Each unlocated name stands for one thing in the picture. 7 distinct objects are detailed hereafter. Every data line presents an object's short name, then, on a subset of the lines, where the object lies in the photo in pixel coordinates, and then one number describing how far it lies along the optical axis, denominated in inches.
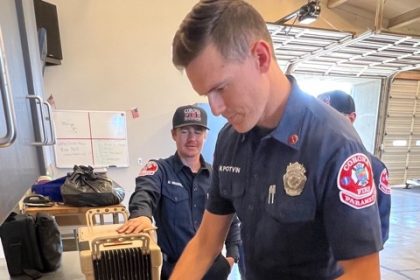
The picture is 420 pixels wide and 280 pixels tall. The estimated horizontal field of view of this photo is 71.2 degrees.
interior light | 129.2
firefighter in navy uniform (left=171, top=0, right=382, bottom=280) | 22.4
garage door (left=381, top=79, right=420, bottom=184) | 298.5
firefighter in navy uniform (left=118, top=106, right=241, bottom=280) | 59.6
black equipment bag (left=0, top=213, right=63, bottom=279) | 46.5
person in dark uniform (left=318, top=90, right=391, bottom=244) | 56.3
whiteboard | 103.0
